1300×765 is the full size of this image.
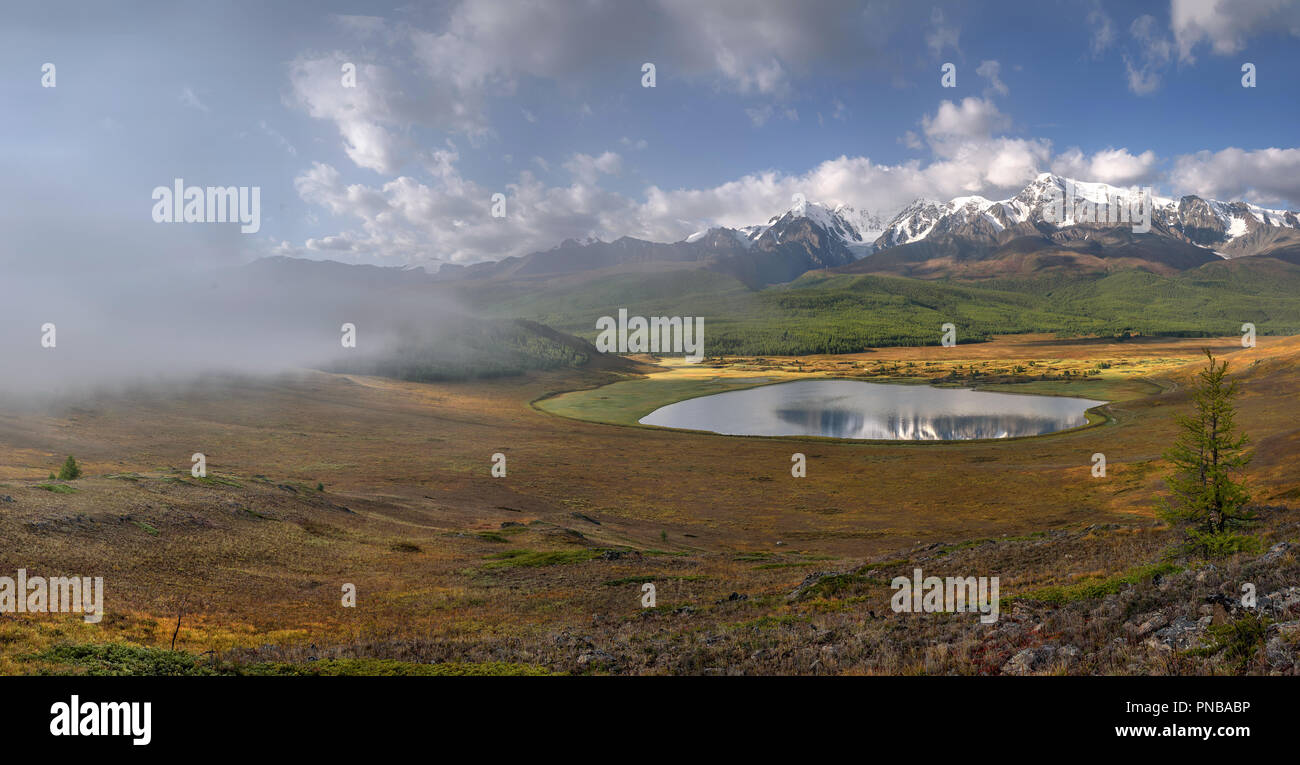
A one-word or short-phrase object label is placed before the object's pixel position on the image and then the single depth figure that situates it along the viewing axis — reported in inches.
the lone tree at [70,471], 1412.4
